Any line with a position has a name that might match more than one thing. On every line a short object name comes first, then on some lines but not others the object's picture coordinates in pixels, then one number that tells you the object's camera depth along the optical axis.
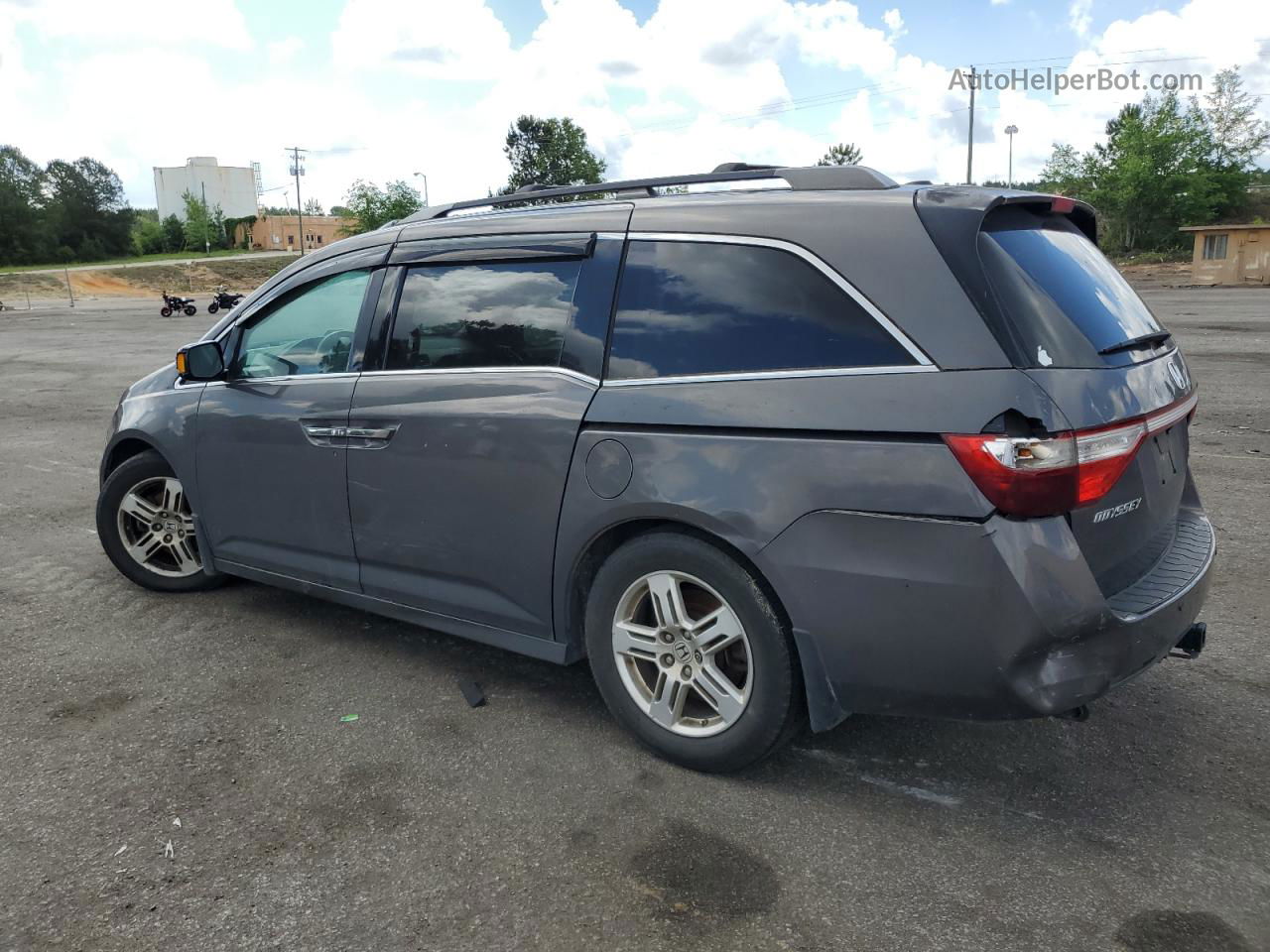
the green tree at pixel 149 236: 101.11
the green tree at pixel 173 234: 105.69
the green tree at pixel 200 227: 105.38
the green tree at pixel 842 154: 99.38
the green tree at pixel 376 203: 85.94
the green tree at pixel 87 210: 90.69
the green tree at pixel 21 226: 84.56
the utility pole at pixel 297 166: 104.68
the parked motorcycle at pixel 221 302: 35.10
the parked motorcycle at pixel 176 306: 34.62
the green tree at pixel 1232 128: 70.88
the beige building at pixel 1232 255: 39.34
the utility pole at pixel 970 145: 60.62
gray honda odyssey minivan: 2.62
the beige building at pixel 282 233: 113.06
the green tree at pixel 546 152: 111.56
